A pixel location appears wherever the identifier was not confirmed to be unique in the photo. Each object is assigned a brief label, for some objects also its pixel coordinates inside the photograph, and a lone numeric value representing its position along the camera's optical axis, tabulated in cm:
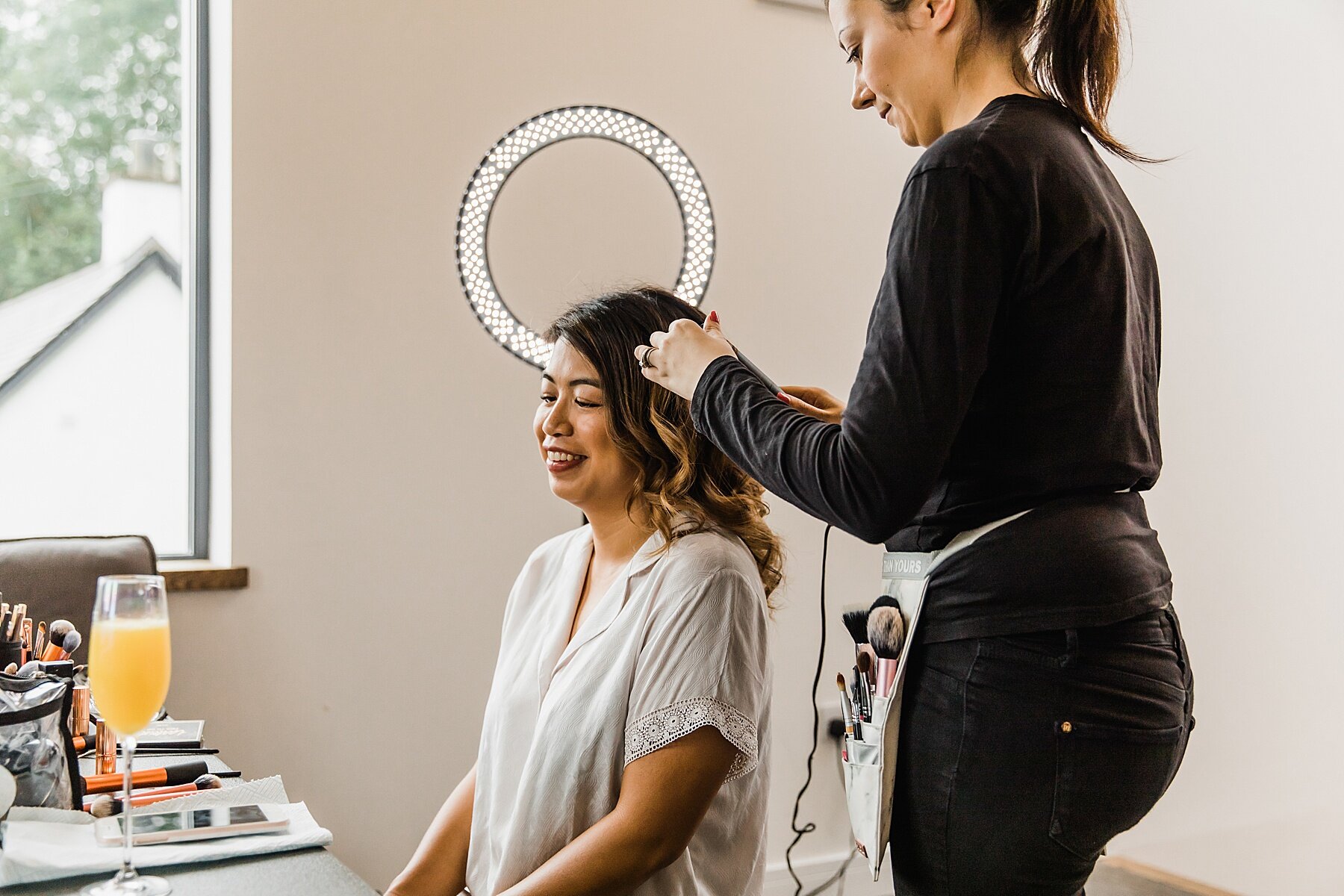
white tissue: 86
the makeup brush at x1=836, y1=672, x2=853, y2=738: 112
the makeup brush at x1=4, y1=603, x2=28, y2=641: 131
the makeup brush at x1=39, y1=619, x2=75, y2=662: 138
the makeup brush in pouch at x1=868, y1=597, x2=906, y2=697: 106
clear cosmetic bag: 98
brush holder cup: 127
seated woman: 123
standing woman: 94
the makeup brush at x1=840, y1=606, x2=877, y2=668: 113
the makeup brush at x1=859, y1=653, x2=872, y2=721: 110
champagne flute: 93
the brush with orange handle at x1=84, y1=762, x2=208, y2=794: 112
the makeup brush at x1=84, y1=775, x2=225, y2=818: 103
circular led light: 244
